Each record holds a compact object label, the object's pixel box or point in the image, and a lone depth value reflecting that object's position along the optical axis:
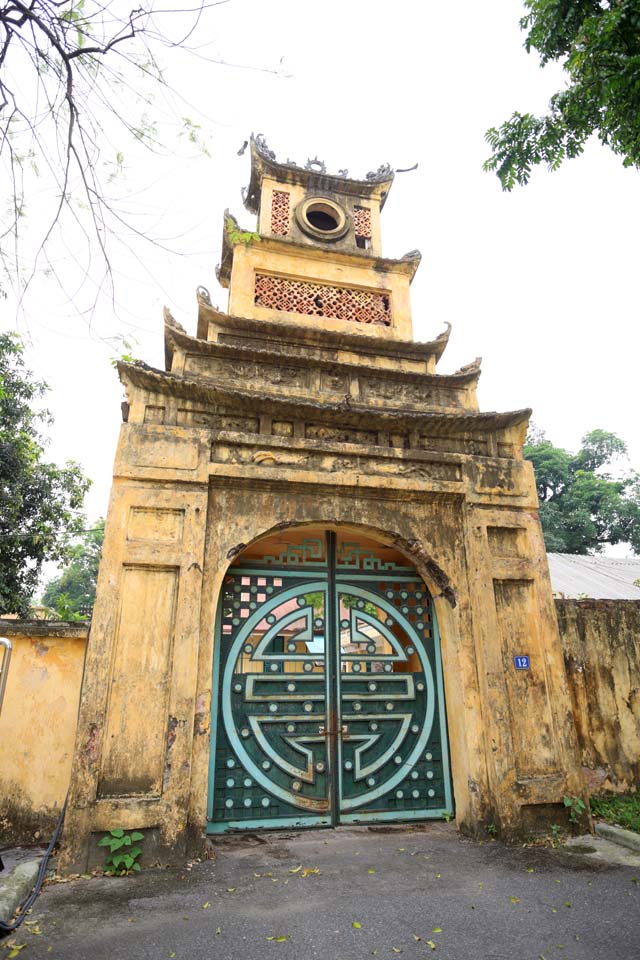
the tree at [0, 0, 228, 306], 2.62
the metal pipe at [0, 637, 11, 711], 3.18
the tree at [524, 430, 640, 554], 21.03
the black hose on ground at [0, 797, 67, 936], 3.01
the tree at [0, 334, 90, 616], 11.38
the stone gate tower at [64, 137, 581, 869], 4.54
